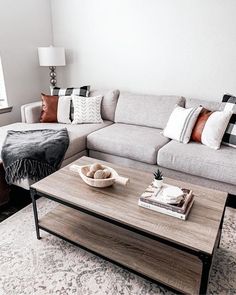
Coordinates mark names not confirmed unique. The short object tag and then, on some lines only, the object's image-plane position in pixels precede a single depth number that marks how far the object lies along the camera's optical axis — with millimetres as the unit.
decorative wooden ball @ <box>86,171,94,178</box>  1628
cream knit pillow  3004
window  3202
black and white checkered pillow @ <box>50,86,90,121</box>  3131
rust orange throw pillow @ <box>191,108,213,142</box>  2350
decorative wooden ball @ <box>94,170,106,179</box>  1596
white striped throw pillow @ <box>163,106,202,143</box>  2395
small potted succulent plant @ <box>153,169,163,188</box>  1514
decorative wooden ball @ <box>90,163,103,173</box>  1648
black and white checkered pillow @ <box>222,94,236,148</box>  2248
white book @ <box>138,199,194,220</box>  1326
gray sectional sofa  2108
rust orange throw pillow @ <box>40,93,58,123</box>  3008
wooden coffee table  1229
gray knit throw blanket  2111
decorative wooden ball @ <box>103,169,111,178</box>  1629
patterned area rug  1428
